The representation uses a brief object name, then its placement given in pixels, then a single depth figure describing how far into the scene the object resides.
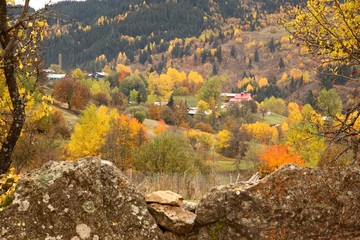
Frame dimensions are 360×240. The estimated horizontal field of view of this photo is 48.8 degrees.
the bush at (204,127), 114.31
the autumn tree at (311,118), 9.30
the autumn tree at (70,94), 85.19
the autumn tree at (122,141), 49.16
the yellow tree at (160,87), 188.12
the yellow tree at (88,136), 50.94
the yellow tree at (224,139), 93.81
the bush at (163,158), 43.75
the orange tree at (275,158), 51.87
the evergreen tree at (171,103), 132.12
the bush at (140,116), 97.84
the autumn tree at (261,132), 110.56
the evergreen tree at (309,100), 170.75
